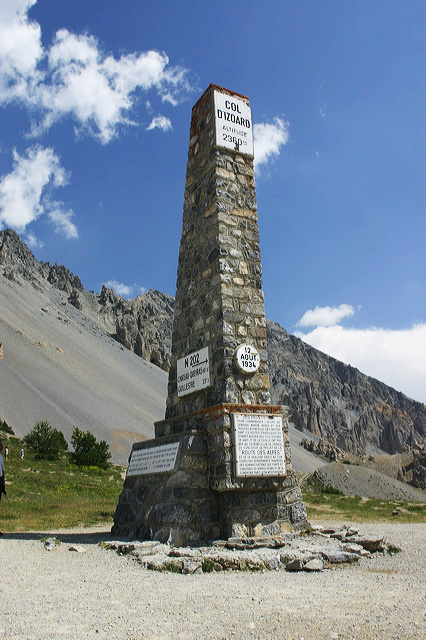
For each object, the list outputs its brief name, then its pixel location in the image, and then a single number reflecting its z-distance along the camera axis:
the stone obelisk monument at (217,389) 7.18
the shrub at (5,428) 35.14
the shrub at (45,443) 28.91
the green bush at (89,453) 29.98
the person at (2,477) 8.56
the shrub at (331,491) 19.15
